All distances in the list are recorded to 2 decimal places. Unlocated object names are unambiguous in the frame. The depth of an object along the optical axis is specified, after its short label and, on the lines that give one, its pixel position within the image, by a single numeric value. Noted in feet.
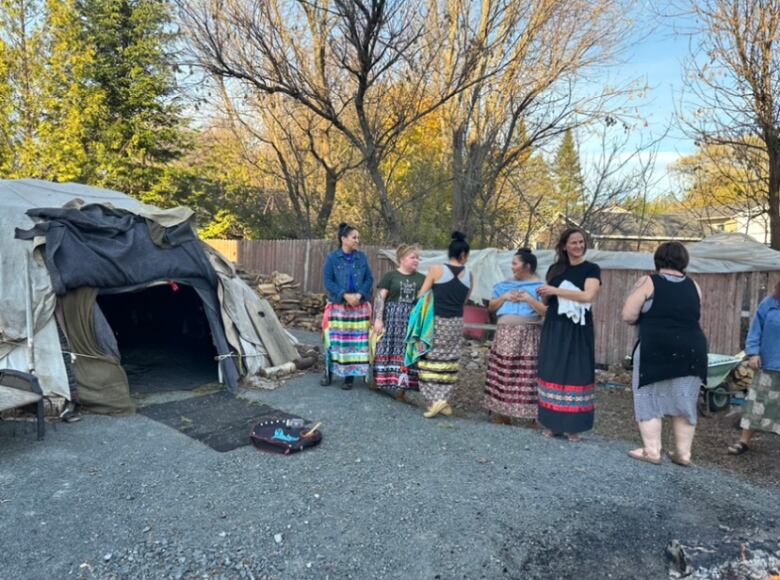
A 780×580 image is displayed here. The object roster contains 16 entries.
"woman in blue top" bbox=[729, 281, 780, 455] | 14.16
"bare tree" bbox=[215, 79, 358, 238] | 46.70
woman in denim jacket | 19.22
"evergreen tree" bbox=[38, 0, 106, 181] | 55.21
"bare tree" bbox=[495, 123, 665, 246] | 33.91
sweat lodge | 16.75
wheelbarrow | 18.78
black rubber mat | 15.06
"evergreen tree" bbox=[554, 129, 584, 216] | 35.91
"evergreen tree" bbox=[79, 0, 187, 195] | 56.75
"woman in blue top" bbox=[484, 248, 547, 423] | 15.03
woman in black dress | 13.79
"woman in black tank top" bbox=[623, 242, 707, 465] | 12.36
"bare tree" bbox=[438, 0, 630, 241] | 34.17
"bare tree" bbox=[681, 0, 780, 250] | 25.22
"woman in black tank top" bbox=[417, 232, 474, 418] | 16.15
